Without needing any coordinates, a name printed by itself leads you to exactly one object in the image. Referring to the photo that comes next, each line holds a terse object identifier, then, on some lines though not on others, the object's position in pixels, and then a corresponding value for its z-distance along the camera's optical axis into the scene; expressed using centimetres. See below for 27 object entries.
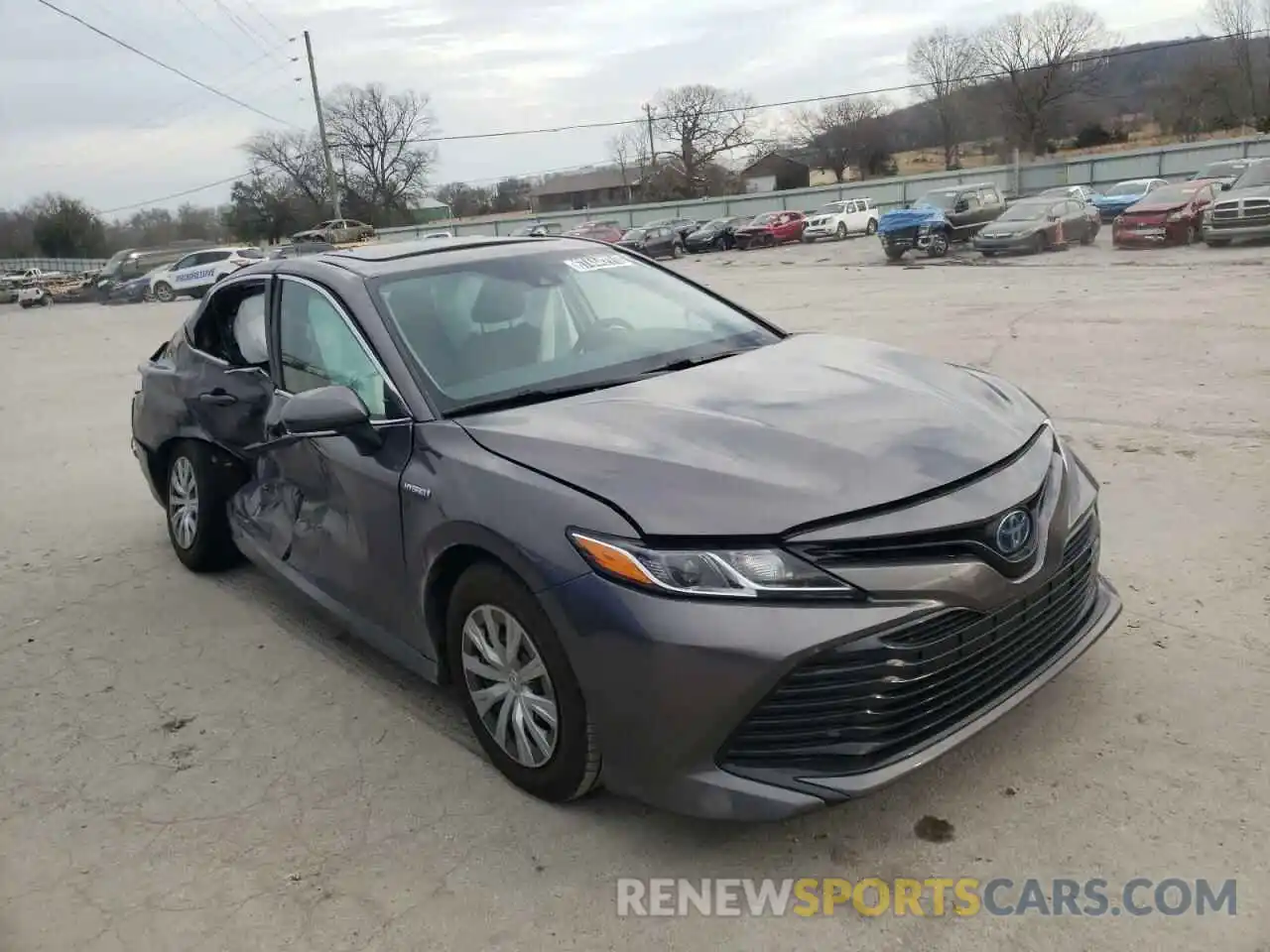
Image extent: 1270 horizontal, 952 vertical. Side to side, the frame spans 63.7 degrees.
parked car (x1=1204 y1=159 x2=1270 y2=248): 2044
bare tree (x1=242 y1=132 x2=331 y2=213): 7631
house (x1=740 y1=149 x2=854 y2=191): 8175
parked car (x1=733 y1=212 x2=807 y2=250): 3984
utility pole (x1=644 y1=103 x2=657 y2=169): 8200
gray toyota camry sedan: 248
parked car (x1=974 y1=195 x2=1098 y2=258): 2381
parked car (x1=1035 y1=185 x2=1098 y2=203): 2815
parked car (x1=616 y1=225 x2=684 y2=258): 4047
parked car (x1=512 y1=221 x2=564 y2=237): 4626
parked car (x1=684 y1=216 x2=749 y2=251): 4031
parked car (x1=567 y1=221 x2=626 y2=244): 3691
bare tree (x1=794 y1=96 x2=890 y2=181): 7994
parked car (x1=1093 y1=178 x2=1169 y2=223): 3183
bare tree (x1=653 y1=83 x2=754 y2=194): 8088
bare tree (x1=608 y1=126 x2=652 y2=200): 8444
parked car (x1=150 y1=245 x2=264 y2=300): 3478
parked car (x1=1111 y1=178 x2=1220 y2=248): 2264
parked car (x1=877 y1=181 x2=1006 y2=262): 2630
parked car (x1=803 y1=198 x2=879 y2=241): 3978
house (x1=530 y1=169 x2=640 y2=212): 9206
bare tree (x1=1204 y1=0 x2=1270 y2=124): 6650
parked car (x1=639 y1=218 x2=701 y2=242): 4156
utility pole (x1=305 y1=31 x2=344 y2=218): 5369
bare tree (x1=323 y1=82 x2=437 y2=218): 8081
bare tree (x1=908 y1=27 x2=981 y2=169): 7900
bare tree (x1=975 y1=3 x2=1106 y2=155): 7781
